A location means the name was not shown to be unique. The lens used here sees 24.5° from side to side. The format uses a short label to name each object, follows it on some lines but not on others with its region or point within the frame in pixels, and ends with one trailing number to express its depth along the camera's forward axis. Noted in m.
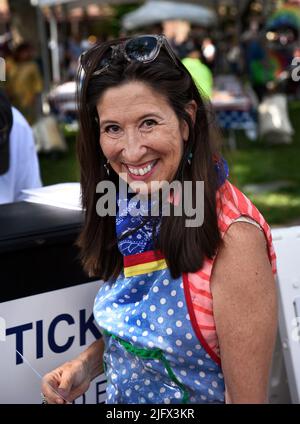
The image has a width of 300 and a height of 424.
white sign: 1.86
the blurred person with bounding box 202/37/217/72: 14.35
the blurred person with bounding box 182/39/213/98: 6.19
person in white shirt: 2.60
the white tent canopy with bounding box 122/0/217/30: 20.48
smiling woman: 1.37
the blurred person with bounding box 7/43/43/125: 10.58
